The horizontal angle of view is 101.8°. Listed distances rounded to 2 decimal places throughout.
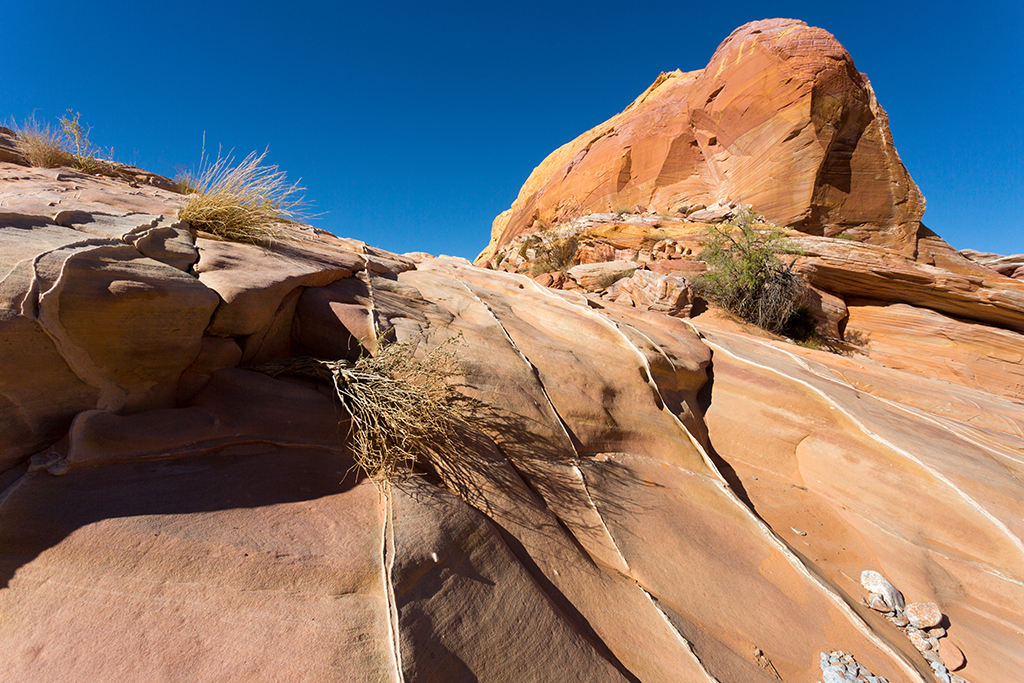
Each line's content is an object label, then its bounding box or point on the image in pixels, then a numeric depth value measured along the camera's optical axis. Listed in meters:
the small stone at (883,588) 2.39
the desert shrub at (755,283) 7.34
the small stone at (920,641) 2.18
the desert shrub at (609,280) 8.43
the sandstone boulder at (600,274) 8.49
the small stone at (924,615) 2.27
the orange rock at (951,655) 2.08
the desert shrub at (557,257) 11.58
